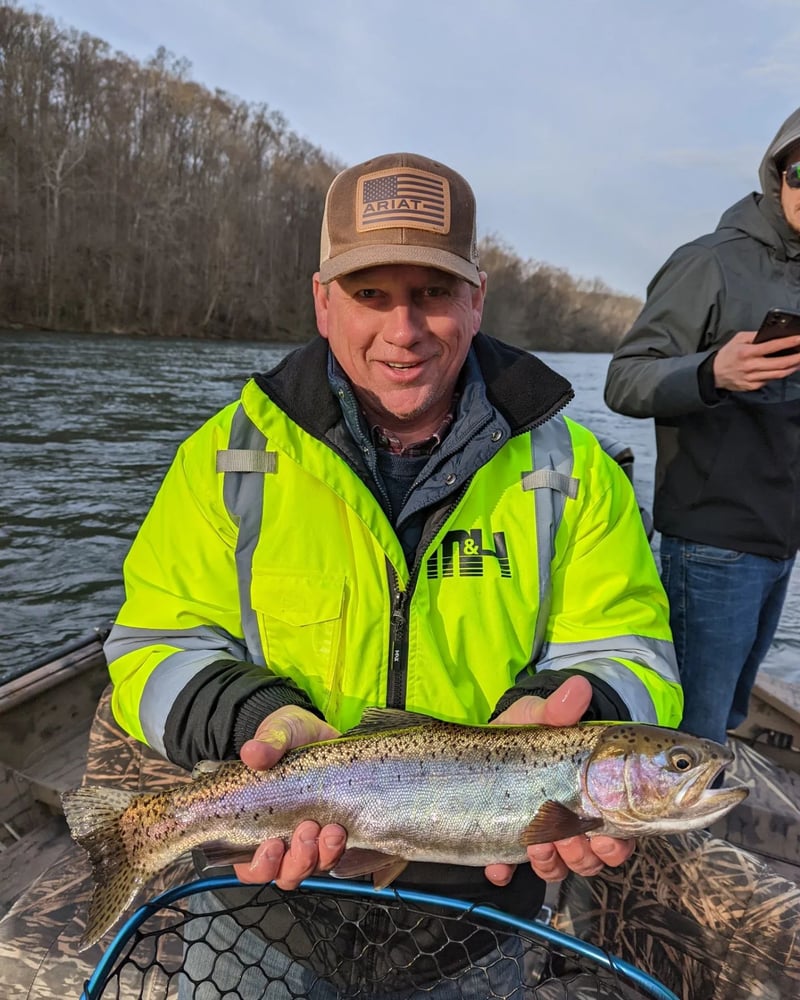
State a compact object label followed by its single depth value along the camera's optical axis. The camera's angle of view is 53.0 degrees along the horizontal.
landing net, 0.70
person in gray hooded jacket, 1.03
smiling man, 0.74
